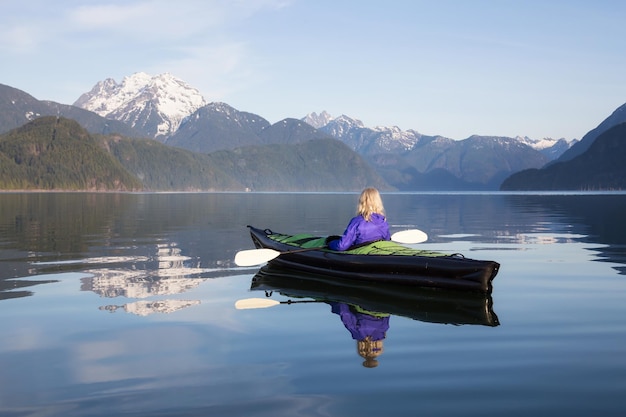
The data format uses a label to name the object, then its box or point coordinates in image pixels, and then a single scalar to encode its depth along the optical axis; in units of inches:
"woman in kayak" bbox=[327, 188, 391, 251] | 677.3
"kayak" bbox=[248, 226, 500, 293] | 576.1
